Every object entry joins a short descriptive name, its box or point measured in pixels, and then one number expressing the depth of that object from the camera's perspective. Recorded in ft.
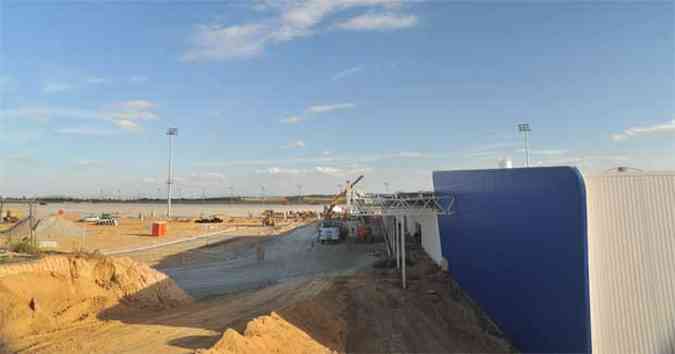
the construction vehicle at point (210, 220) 275.39
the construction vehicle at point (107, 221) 249.04
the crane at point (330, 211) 188.34
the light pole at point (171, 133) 308.36
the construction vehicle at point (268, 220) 261.79
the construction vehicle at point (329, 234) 162.40
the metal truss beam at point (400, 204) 91.06
